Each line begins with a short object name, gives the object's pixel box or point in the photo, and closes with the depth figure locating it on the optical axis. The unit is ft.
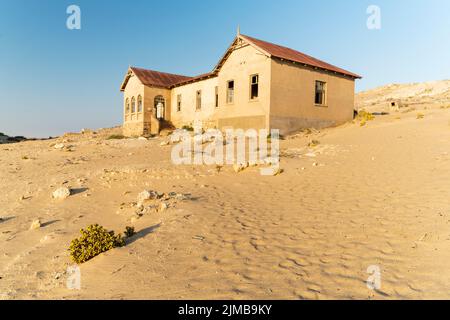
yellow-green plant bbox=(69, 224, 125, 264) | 19.25
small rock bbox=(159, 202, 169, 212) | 27.40
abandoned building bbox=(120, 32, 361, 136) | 64.39
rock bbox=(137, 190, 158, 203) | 29.81
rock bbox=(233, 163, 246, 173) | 42.16
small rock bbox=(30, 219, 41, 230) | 25.80
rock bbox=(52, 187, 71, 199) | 32.78
